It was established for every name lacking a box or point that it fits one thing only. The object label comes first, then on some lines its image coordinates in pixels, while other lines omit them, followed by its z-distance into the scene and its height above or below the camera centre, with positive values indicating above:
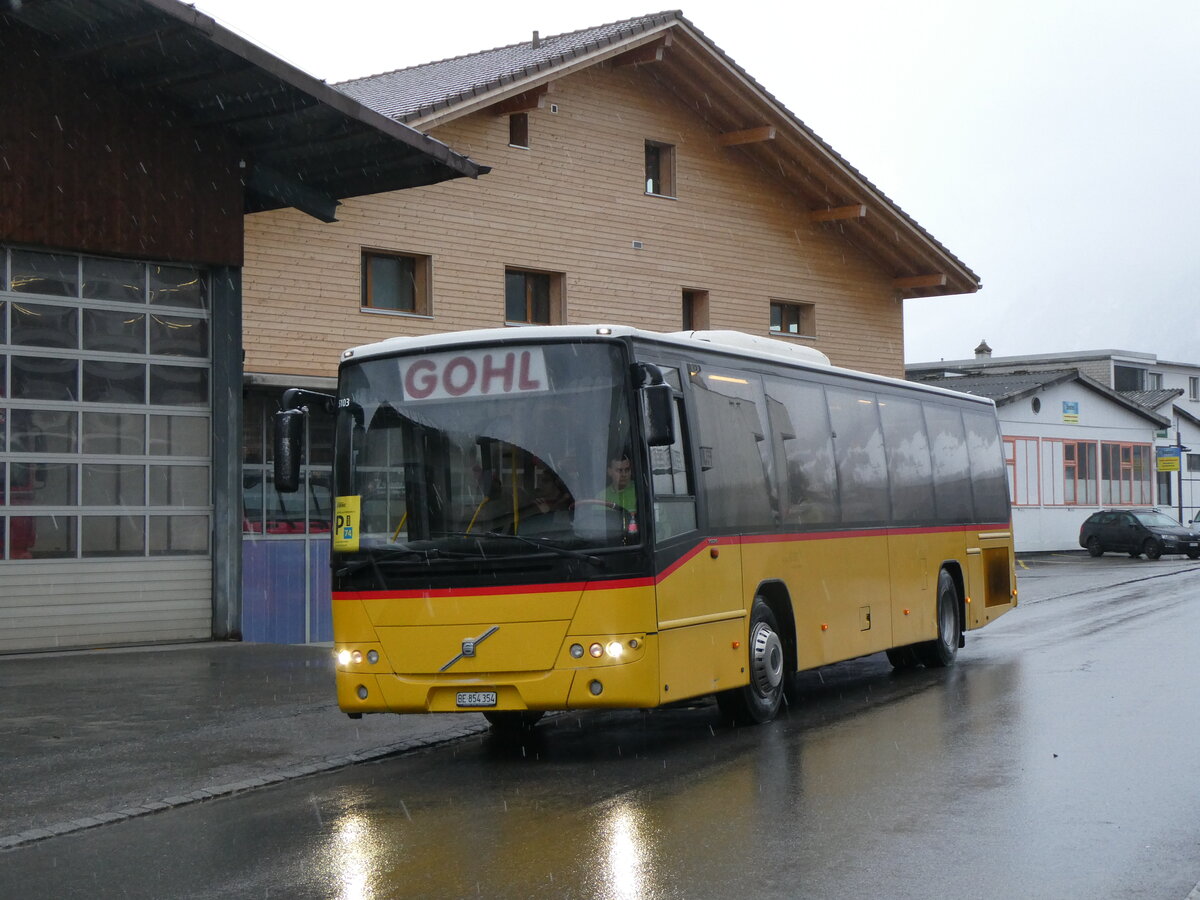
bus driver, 10.12 +0.16
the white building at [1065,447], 50.41 +1.70
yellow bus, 10.09 -0.12
